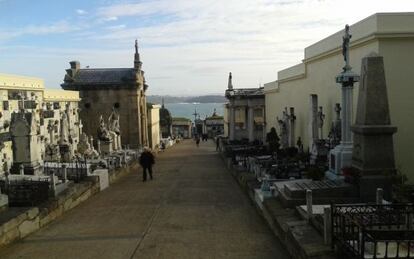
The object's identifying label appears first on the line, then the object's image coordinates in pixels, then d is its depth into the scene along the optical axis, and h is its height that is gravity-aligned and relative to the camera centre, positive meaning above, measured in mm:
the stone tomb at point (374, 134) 11039 -270
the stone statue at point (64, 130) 22975 -2
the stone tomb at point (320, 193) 10867 -1509
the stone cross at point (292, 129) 26053 -265
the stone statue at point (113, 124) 29500 +272
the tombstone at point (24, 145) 15484 -418
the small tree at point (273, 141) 25520 -856
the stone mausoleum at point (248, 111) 37406 +1093
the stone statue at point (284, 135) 26688 -602
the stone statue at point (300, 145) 23602 -990
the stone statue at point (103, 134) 27156 -267
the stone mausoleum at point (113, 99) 36625 +2102
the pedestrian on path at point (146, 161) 19266 -1247
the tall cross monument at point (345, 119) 12773 +86
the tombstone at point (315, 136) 17609 -515
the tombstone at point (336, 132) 15930 -294
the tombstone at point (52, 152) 20688 -879
